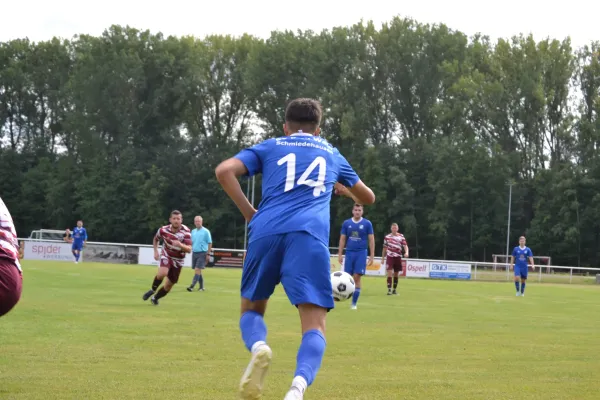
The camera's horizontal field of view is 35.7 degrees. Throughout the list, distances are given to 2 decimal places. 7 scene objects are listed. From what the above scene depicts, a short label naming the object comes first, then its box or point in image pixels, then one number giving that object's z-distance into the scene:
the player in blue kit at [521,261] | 29.31
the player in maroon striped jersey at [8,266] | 4.59
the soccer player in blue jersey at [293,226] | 5.90
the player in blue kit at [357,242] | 20.86
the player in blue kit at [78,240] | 44.34
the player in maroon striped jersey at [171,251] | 19.12
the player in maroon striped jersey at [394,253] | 26.78
